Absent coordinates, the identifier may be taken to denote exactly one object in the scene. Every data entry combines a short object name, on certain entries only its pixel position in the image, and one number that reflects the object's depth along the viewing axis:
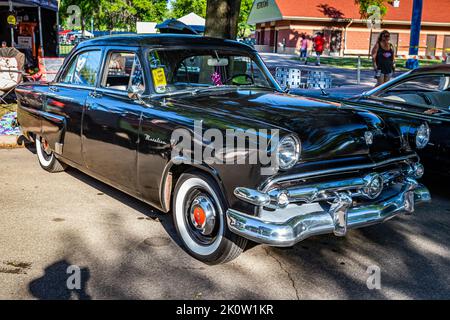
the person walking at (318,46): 26.59
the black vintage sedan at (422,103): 4.96
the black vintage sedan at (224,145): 3.16
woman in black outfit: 11.13
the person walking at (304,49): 29.85
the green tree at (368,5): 36.22
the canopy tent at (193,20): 30.31
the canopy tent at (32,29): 17.83
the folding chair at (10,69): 10.17
